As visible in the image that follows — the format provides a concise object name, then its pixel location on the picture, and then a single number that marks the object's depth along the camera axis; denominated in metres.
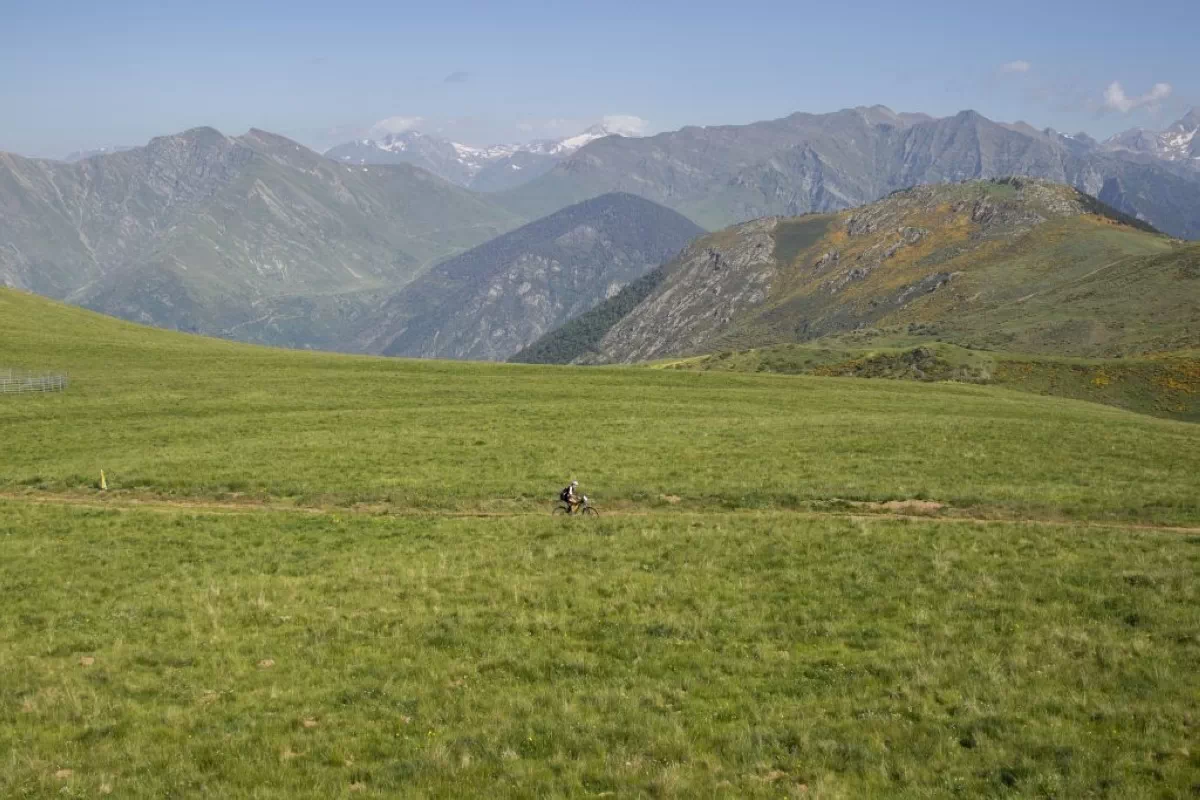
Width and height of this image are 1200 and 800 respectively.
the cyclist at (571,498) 33.59
